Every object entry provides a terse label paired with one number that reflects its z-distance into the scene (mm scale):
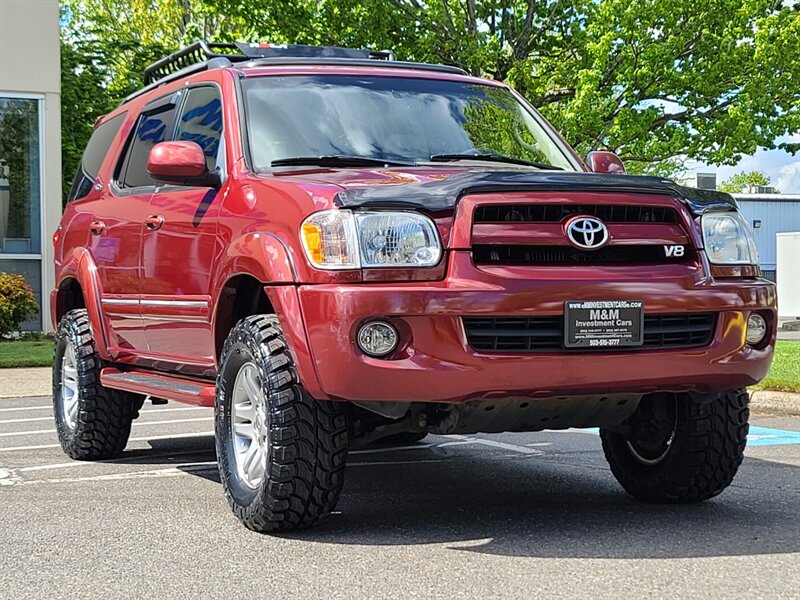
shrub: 17844
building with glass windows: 19750
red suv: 4738
